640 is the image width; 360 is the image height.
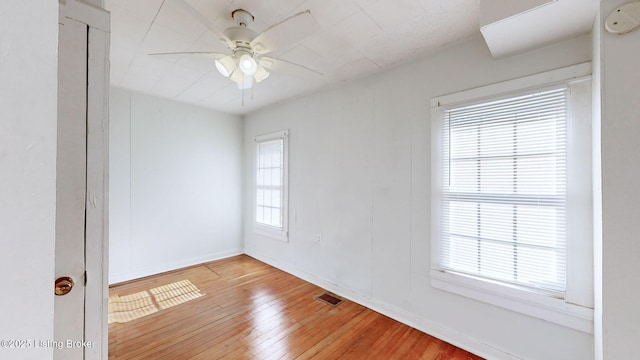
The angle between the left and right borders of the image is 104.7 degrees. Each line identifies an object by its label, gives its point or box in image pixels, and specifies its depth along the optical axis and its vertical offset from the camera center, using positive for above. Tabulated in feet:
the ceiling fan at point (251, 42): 4.68 +2.95
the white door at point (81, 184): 3.21 -0.06
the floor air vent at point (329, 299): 9.02 -4.44
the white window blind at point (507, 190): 5.52 -0.19
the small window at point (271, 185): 12.32 -0.22
